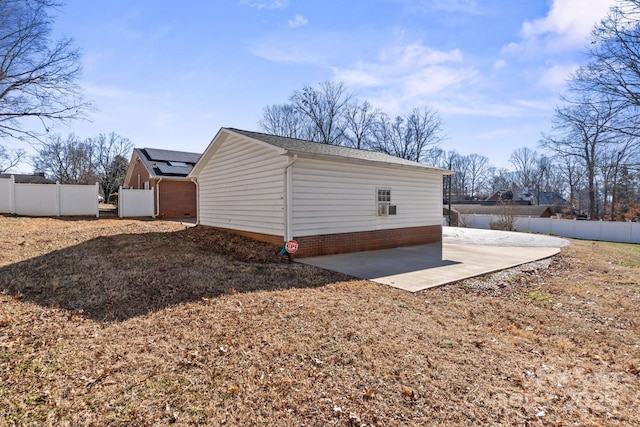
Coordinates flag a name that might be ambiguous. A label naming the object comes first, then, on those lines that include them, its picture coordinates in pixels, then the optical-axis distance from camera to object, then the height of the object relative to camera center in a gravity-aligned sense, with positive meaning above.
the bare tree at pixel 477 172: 65.50 +7.28
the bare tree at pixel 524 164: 58.78 +8.15
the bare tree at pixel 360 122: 35.25 +9.43
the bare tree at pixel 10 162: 35.56 +4.91
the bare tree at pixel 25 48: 13.58 +7.07
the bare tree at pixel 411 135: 38.78 +8.84
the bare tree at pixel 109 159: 40.04 +6.32
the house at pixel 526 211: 33.48 -0.25
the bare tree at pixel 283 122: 36.09 +9.64
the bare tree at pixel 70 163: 41.53 +5.62
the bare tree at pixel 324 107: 33.66 +10.59
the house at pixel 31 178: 36.48 +3.31
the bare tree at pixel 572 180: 43.43 +3.97
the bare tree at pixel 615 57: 13.34 +6.56
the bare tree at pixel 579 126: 15.45 +4.39
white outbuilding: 8.86 +0.40
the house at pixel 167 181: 20.36 +1.69
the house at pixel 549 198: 55.09 +1.81
